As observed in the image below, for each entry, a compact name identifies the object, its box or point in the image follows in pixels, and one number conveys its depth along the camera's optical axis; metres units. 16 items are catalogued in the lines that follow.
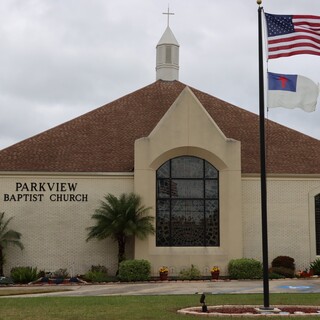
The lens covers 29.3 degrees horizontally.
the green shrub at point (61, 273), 34.71
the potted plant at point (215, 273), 33.62
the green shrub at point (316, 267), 35.34
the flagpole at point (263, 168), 18.08
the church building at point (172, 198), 35.31
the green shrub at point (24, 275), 32.19
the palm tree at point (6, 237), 34.28
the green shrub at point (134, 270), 32.59
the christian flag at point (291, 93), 18.41
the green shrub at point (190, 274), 33.53
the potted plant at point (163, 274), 33.47
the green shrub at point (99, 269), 34.69
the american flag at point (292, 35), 18.73
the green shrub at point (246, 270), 33.69
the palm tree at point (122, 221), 33.78
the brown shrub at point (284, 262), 35.47
